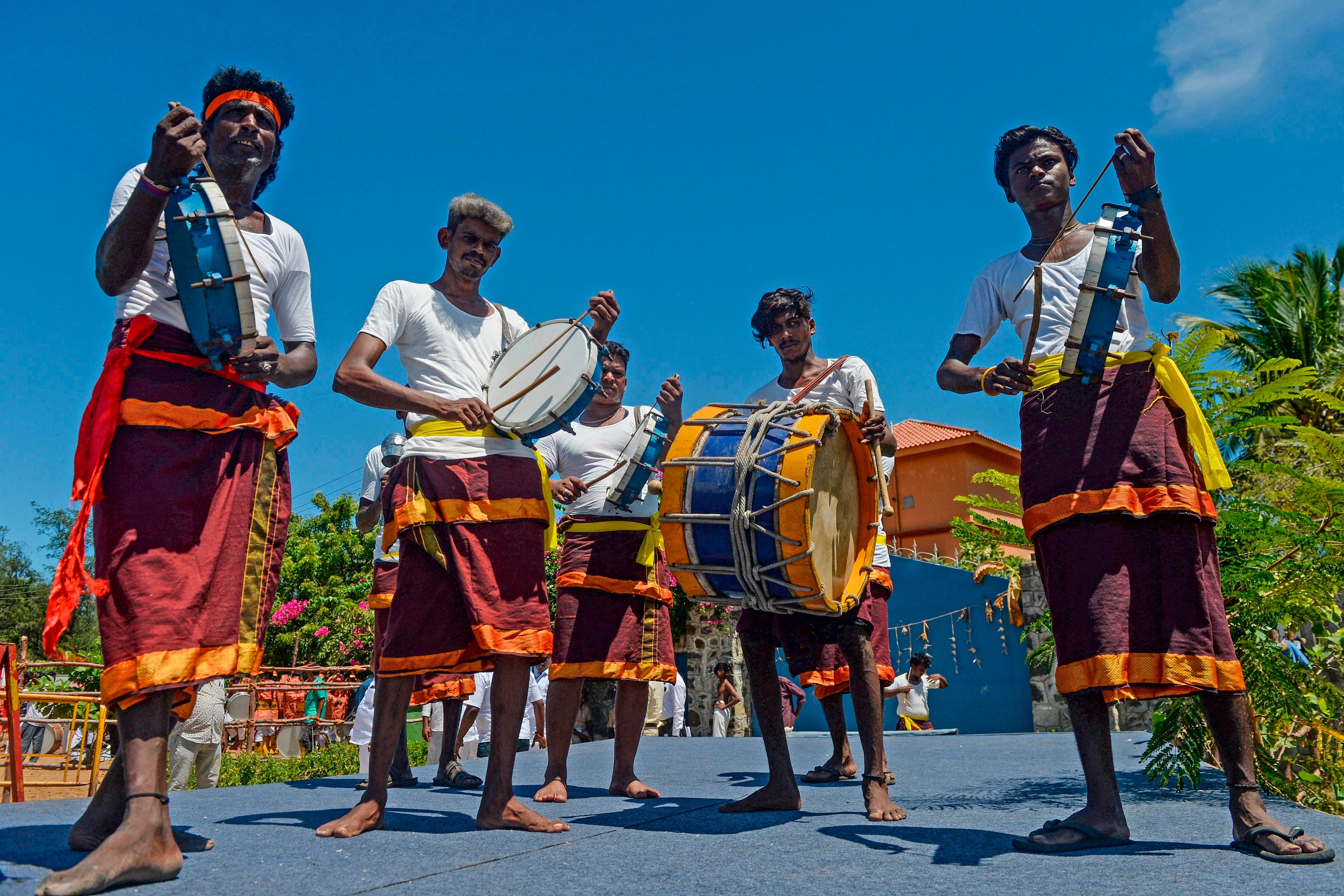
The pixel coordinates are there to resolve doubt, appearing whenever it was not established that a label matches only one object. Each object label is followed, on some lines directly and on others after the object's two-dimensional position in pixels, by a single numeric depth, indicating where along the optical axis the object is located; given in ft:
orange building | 98.37
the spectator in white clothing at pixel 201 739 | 23.75
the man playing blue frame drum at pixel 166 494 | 8.75
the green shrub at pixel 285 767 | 38.88
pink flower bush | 75.31
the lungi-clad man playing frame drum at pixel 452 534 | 12.04
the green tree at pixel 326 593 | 75.41
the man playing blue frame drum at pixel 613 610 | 16.19
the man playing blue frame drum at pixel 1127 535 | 9.78
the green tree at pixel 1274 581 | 12.71
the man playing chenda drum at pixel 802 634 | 12.96
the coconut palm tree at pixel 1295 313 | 64.95
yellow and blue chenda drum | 11.62
